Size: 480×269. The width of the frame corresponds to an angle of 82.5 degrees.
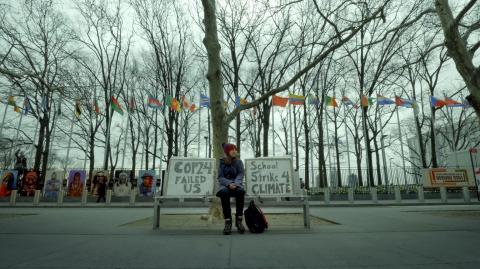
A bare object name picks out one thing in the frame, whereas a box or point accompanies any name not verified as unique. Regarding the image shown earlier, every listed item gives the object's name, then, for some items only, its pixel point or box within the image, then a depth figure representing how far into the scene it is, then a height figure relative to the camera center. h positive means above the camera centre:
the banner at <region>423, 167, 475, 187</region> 17.39 +0.33
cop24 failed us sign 5.57 +0.11
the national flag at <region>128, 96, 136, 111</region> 20.61 +5.95
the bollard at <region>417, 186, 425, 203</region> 14.80 -0.73
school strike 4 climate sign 5.59 +0.13
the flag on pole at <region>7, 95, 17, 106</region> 16.64 +4.98
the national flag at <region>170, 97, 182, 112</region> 19.88 +5.57
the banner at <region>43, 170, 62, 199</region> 18.42 -0.15
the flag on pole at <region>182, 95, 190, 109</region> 21.14 +6.05
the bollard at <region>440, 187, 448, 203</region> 14.61 -0.68
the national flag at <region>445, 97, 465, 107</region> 18.97 +5.53
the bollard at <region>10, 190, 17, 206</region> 15.19 -0.84
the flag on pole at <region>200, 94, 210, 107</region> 20.17 +5.98
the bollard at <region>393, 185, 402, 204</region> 14.81 -0.68
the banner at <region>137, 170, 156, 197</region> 19.33 -0.10
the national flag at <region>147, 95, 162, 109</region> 19.48 +5.62
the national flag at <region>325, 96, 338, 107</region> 20.23 +5.94
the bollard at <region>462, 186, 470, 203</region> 14.54 -0.62
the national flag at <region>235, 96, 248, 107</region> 17.88 +5.32
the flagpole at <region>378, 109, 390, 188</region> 19.83 +1.99
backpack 4.59 -0.63
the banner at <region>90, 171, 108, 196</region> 17.71 +0.23
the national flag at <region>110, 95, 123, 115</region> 19.73 +5.53
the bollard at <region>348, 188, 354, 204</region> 15.19 -0.69
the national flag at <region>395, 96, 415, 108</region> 19.42 +5.66
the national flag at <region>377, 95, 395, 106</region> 18.94 +5.62
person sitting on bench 4.62 -0.01
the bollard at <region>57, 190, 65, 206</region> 14.96 -0.80
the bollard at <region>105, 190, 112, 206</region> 15.42 -0.80
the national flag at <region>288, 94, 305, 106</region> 18.95 +5.77
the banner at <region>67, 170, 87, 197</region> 19.20 +0.05
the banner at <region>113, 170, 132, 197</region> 19.31 -0.03
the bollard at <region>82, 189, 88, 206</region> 14.90 -0.77
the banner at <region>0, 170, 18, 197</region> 19.25 +0.12
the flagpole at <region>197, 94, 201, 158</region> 25.67 +6.15
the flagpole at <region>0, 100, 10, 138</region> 21.78 +4.96
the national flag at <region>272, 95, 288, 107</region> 18.95 +5.58
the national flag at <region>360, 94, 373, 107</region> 19.59 +5.86
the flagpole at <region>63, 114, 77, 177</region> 22.28 +3.82
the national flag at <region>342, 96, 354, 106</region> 19.85 +5.87
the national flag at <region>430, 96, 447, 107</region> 19.19 +5.60
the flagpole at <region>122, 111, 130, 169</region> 23.45 +4.47
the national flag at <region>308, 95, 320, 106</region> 20.42 +6.12
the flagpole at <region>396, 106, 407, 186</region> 19.65 +1.74
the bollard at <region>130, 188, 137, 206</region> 14.70 -0.82
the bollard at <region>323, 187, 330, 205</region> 15.00 -0.74
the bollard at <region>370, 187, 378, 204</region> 14.70 -0.70
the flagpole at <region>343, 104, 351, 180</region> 25.49 +4.52
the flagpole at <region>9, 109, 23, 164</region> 22.17 +4.55
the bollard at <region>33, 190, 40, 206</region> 14.92 -0.83
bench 5.51 +0.08
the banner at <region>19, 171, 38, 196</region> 19.44 -0.16
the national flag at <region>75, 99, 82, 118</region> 18.28 +4.85
